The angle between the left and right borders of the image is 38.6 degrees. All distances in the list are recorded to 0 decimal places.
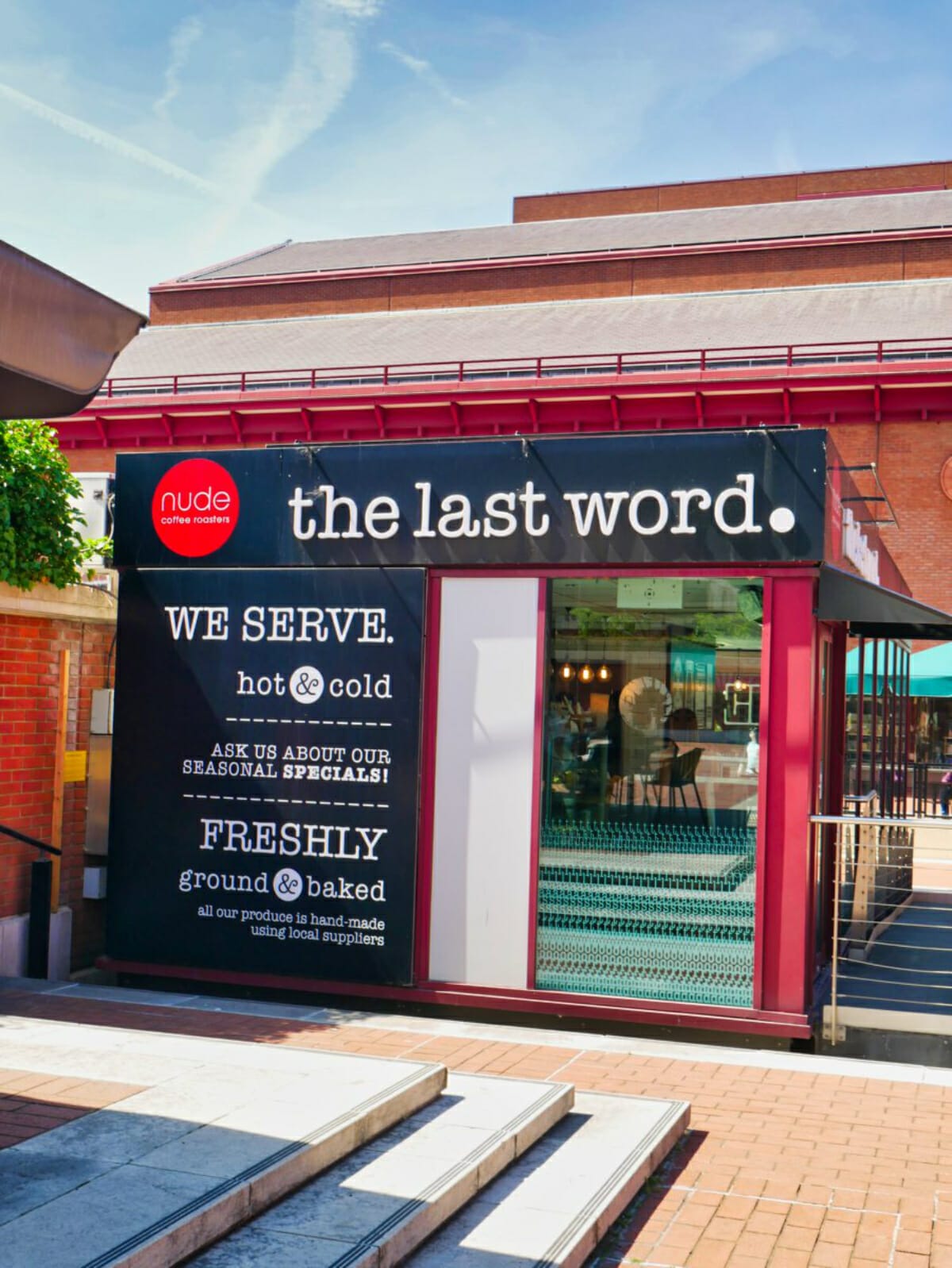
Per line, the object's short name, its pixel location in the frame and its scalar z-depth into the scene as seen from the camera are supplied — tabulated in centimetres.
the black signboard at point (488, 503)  746
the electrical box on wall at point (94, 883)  888
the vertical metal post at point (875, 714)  1105
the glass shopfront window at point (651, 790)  755
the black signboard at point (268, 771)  809
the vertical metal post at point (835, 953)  732
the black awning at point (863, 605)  737
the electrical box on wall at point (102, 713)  894
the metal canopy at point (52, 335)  329
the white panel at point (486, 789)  786
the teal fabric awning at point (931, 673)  1691
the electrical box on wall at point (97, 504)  916
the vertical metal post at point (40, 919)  838
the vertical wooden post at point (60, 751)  877
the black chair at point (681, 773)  764
